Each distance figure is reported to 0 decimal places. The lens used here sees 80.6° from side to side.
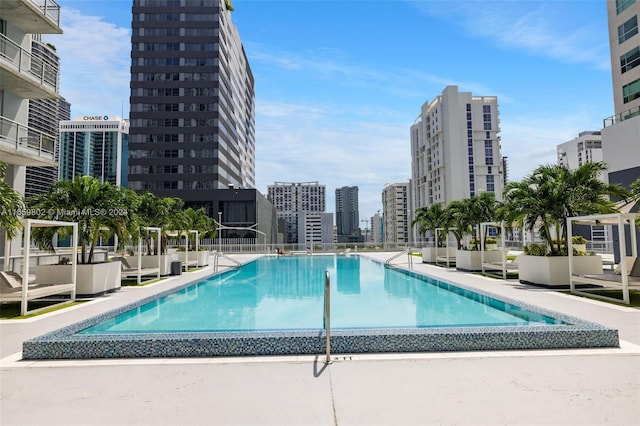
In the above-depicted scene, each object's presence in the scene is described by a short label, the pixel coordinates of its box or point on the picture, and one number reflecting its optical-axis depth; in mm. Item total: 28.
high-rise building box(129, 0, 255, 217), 58406
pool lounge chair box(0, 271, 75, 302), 8680
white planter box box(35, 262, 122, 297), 10688
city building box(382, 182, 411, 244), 126244
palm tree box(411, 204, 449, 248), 26547
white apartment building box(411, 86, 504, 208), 72250
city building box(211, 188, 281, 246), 51688
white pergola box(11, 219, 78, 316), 8461
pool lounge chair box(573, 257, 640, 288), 9508
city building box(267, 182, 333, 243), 184750
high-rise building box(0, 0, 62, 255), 14977
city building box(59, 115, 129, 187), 109812
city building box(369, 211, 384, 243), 175038
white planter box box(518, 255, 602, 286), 12023
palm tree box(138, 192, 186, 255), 18173
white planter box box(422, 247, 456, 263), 23797
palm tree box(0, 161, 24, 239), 8359
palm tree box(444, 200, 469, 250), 20616
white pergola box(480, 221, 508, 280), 15023
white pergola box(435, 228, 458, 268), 21047
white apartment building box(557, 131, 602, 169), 100250
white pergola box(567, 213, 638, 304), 9227
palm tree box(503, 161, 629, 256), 12312
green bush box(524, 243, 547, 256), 13352
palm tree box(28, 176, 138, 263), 11055
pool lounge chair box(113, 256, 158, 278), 15180
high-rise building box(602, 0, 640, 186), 20938
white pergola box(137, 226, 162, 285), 13780
